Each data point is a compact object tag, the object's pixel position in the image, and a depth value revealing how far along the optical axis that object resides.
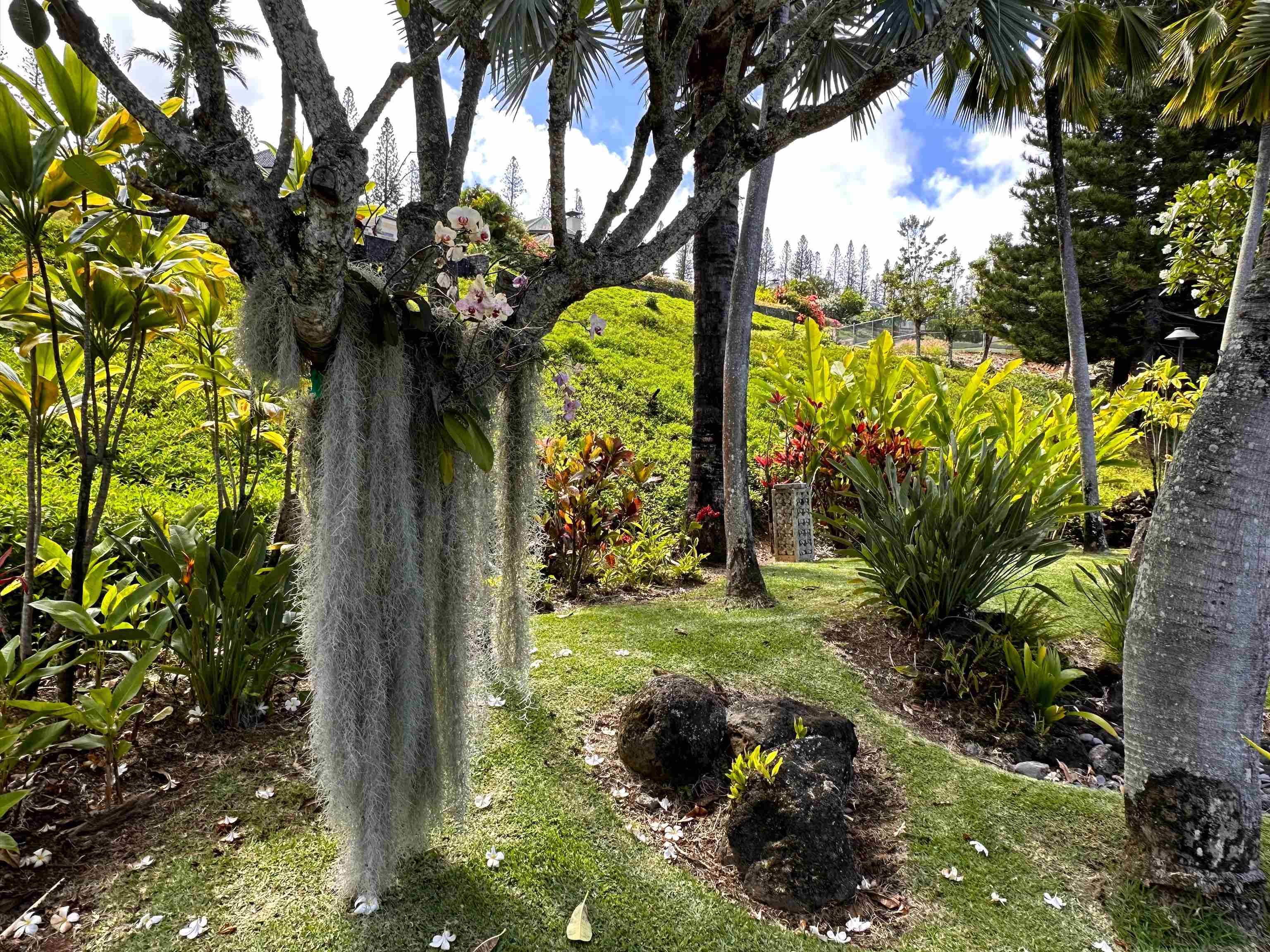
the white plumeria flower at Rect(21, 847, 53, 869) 1.58
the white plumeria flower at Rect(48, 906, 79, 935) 1.43
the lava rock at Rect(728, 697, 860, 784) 2.10
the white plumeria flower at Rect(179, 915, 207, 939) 1.41
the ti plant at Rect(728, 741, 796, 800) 1.84
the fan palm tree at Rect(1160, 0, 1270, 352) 4.21
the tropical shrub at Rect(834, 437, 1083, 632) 3.00
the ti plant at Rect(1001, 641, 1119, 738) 2.62
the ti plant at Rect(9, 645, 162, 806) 1.54
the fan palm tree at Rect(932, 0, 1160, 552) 5.35
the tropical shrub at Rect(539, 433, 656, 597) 3.79
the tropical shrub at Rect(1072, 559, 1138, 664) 3.21
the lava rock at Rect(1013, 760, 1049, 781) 2.40
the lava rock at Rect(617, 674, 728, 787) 2.06
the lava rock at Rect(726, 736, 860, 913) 1.69
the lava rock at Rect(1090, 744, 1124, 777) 2.54
